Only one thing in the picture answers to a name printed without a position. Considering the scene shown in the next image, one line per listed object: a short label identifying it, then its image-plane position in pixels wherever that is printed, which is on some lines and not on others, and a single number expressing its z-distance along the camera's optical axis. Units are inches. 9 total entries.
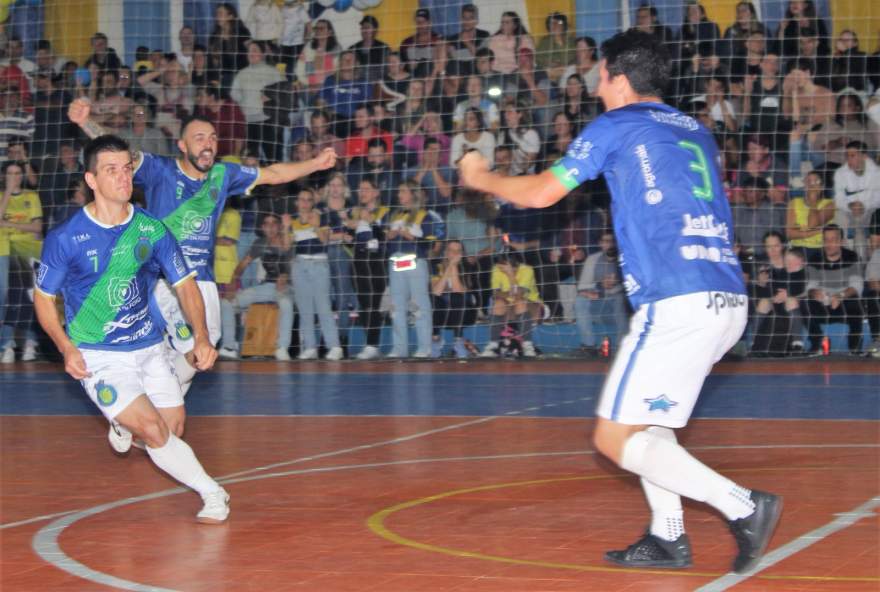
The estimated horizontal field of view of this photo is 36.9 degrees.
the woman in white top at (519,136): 615.8
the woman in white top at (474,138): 623.8
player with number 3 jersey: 197.3
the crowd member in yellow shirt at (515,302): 602.2
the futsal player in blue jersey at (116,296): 265.3
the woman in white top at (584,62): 623.8
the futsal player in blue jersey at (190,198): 380.2
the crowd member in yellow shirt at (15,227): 641.6
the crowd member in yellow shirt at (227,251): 628.1
